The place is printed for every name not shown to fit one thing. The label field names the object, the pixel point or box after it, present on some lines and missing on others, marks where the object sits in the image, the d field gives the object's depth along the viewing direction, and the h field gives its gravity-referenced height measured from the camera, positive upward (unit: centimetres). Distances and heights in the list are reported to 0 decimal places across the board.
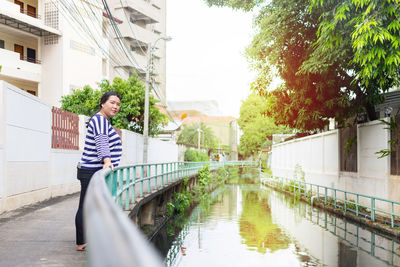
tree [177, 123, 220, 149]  6500 +298
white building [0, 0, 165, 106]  2427 +677
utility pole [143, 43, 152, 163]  2177 +164
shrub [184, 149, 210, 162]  4167 -4
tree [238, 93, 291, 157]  6250 +412
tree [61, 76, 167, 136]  2544 +312
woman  500 +11
